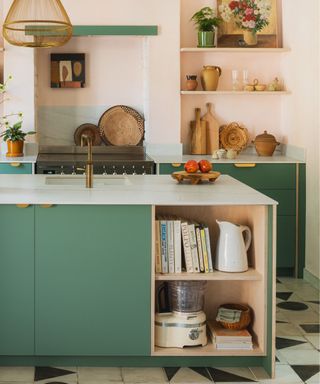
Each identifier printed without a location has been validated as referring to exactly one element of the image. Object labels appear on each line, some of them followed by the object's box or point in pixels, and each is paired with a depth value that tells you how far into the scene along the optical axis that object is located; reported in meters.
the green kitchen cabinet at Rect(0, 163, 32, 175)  6.41
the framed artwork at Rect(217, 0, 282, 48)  7.12
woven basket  4.11
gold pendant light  4.07
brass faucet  4.50
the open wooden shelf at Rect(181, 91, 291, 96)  6.92
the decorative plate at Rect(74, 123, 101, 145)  7.25
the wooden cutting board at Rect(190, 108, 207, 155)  7.12
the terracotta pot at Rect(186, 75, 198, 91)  7.01
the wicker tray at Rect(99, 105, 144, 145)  7.25
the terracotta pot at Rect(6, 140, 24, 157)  6.68
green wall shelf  6.79
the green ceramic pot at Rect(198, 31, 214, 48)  6.95
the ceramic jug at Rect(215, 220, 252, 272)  4.04
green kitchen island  3.92
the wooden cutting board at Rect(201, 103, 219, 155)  7.17
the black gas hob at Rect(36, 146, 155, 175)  6.41
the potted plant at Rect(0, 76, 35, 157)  6.68
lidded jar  6.94
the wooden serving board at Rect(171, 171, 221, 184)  4.78
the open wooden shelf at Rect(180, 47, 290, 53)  6.91
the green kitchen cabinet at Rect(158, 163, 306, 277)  6.44
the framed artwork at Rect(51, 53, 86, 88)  7.19
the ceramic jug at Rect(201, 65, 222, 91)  6.97
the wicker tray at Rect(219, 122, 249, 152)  7.19
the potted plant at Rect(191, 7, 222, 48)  6.92
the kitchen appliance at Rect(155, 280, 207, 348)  4.03
